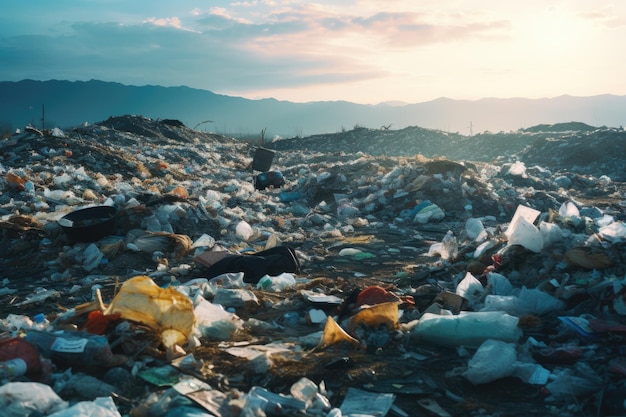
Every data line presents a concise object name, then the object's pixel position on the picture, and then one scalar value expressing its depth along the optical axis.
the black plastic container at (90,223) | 5.57
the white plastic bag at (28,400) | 1.84
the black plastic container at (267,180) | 11.13
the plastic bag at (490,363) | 2.57
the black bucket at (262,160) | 12.05
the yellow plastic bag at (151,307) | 2.61
